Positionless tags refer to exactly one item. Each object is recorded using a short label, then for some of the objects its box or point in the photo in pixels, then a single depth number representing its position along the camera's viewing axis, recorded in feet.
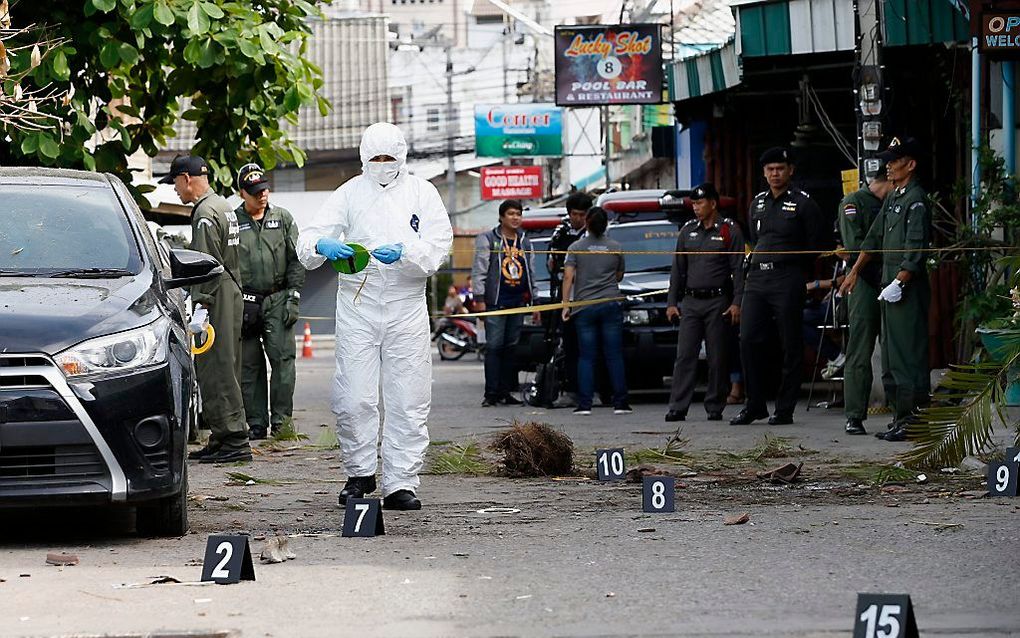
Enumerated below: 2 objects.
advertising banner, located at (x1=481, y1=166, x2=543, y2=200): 183.42
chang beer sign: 163.02
